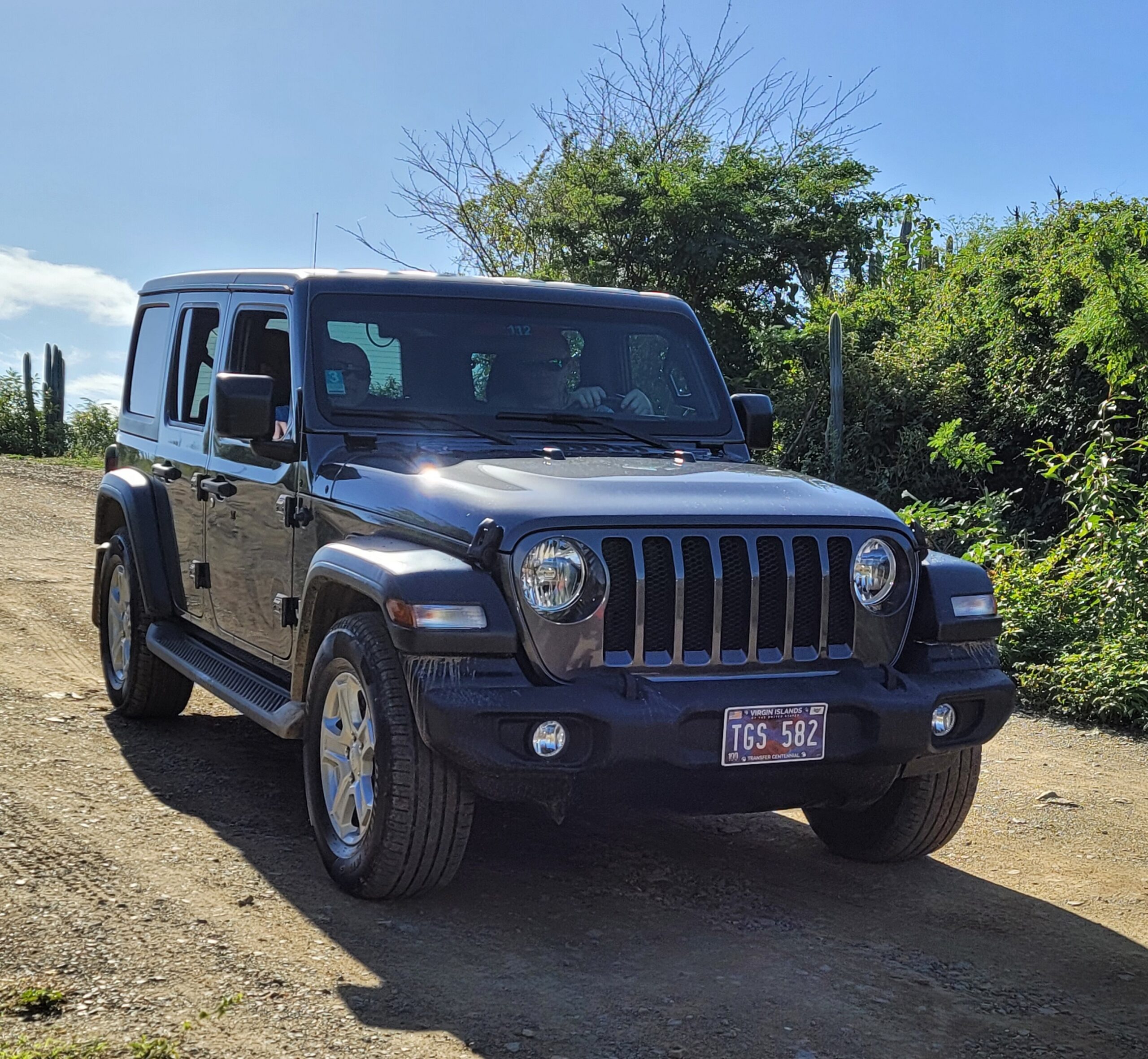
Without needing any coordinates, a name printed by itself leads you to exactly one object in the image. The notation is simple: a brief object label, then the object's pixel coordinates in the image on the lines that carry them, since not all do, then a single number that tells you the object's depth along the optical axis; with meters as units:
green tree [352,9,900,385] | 14.87
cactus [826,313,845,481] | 11.35
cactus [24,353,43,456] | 25.56
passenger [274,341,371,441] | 5.16
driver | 5.36
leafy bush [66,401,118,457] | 25.38
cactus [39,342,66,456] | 25.91
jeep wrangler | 3.95
